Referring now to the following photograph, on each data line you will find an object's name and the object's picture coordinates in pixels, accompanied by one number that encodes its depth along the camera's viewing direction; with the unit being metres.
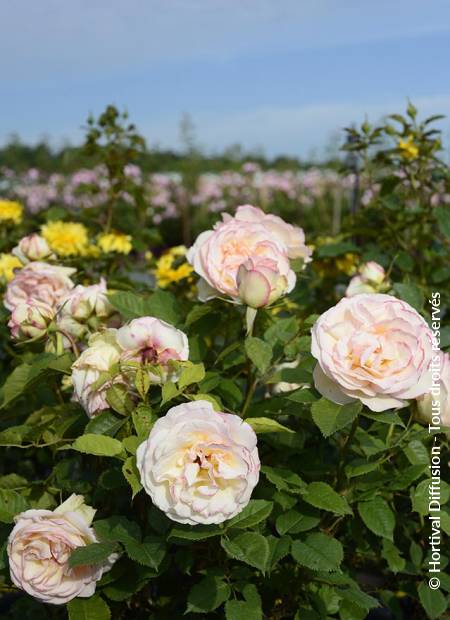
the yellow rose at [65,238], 1.82
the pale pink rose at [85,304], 1.25
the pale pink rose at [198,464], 0.89
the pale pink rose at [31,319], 1.23
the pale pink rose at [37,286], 1.35
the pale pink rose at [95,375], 1.05
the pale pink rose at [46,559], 1.03
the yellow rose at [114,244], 2.01
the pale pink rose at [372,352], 0.93
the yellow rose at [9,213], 2.18
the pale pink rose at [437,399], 1.07
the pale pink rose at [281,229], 1.32
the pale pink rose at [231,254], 1.17
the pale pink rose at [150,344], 1.05
